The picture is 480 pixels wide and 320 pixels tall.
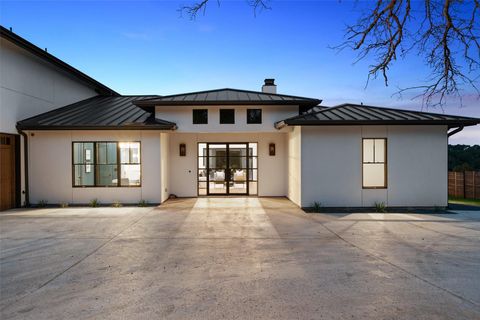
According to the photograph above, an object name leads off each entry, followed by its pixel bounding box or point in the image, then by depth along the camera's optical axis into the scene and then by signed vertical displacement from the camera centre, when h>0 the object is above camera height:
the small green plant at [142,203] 9.91 -1.55
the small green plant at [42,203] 9.92 -1.55
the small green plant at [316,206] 9.10 -1.58
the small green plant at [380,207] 9.05 -1.62
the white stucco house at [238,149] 9.36 +0.32
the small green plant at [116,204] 9.81 -1.58
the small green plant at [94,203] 9.84 -1.53
